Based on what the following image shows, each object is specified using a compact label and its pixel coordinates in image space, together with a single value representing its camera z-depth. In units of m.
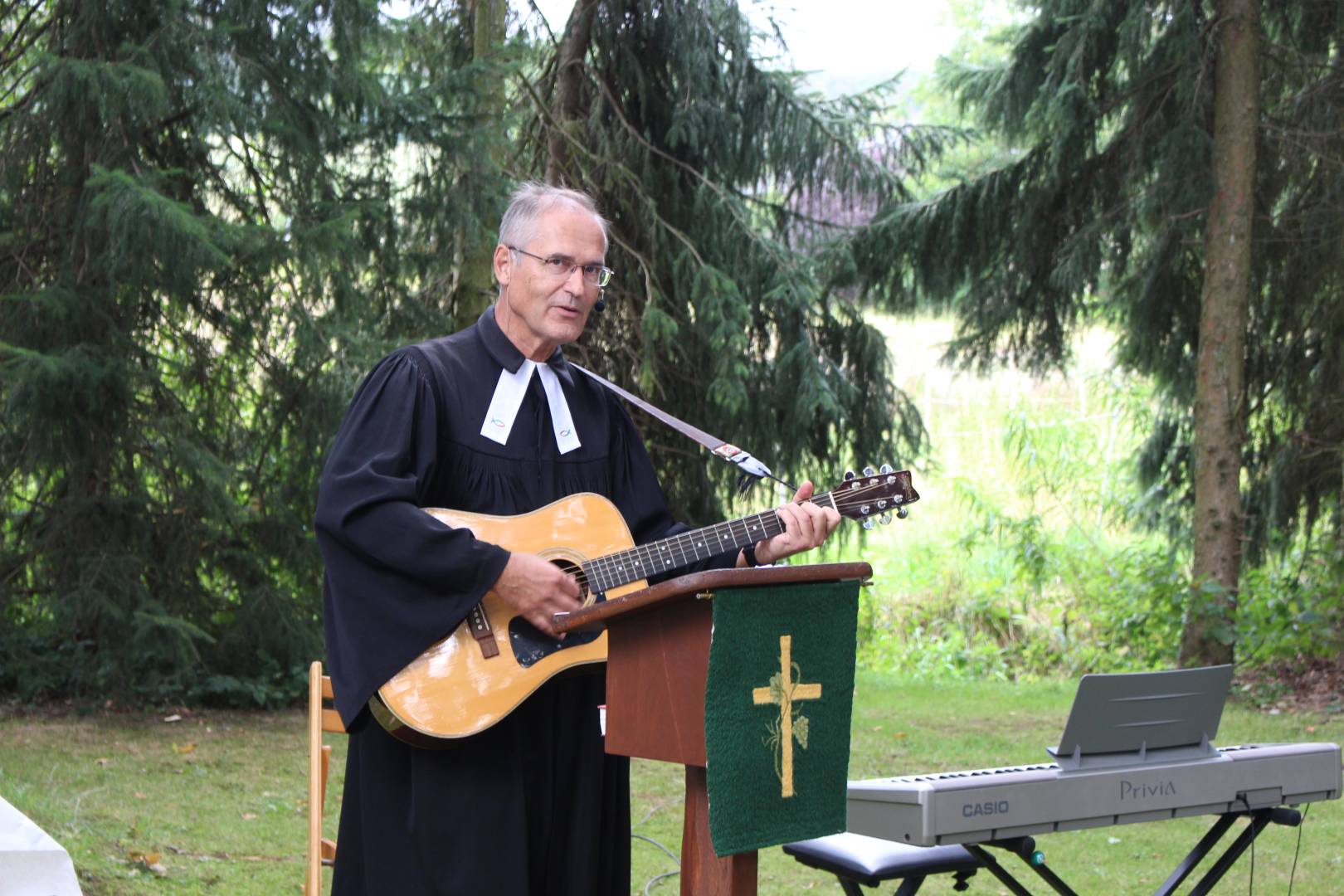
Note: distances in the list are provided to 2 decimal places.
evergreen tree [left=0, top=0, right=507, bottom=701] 7.13
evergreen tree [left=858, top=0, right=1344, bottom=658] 9.57
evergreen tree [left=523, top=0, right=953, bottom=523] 9.14
